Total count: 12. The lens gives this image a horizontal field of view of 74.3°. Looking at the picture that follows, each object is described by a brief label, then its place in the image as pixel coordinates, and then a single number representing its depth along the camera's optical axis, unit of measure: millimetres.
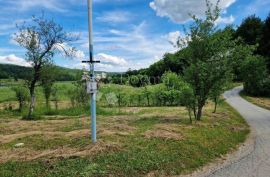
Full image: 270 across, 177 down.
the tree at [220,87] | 7711
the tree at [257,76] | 20455
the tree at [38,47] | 8248
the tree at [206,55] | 7600
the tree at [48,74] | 8532
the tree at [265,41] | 25056
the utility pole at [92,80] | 4650
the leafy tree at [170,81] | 14248
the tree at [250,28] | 31212
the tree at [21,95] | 11095
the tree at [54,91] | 11954
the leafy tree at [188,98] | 7208
